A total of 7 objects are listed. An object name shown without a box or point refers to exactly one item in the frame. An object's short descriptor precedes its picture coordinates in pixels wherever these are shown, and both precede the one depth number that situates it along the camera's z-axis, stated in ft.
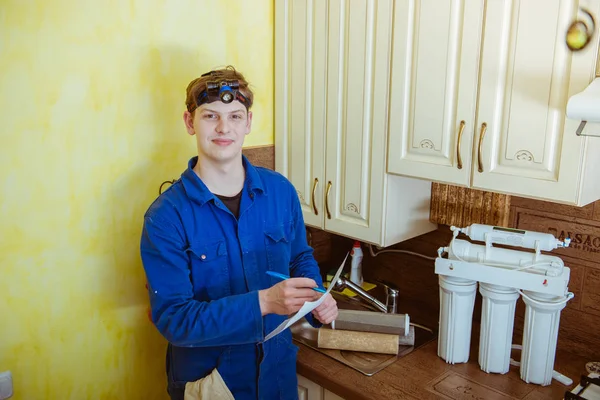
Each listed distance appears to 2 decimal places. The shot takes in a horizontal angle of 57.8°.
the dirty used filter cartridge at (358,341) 6.05
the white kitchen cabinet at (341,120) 6.05
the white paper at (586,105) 4.07
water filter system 5.27
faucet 6.96
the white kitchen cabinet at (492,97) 4.57
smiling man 4.87
